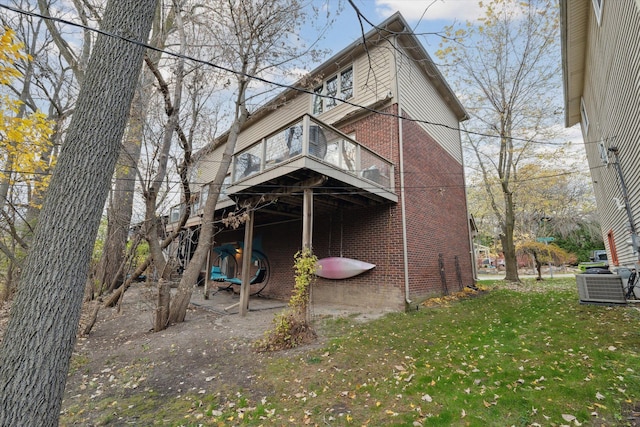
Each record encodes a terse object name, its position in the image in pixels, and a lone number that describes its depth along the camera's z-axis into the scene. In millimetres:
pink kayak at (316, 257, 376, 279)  8056
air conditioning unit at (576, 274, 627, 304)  6325
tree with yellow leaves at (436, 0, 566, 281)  12734
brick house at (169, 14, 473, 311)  6566
